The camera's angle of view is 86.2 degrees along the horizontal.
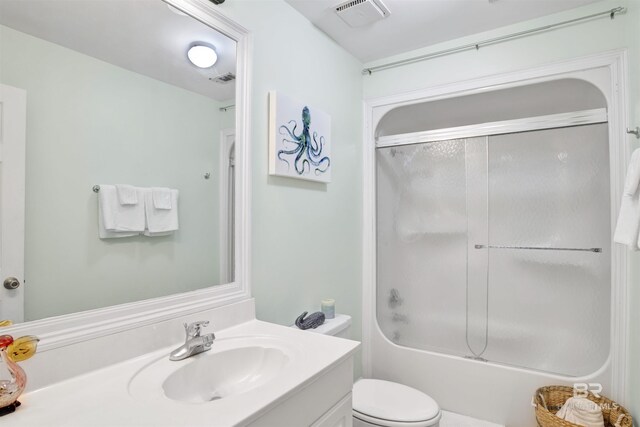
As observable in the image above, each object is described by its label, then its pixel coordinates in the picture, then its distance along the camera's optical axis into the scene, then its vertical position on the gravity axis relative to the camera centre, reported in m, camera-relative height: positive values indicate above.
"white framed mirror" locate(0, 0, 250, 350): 0.91 +0.21
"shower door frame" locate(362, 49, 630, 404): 1.75 +0.53
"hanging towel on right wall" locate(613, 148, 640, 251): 1.36 +0.03
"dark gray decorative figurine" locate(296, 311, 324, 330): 1.67 -0.51
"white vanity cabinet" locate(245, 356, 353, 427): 0.86 -0.53
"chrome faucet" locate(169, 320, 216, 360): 1.09 -0.41
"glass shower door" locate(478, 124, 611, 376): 1.94 -0.21
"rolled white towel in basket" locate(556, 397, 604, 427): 1.60 -0.93
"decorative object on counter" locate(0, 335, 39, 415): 0.75 -0.33
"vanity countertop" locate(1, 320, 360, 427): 0.73 -0.44
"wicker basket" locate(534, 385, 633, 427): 1.60 -0.95
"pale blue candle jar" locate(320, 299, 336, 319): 1.89 -0.50
